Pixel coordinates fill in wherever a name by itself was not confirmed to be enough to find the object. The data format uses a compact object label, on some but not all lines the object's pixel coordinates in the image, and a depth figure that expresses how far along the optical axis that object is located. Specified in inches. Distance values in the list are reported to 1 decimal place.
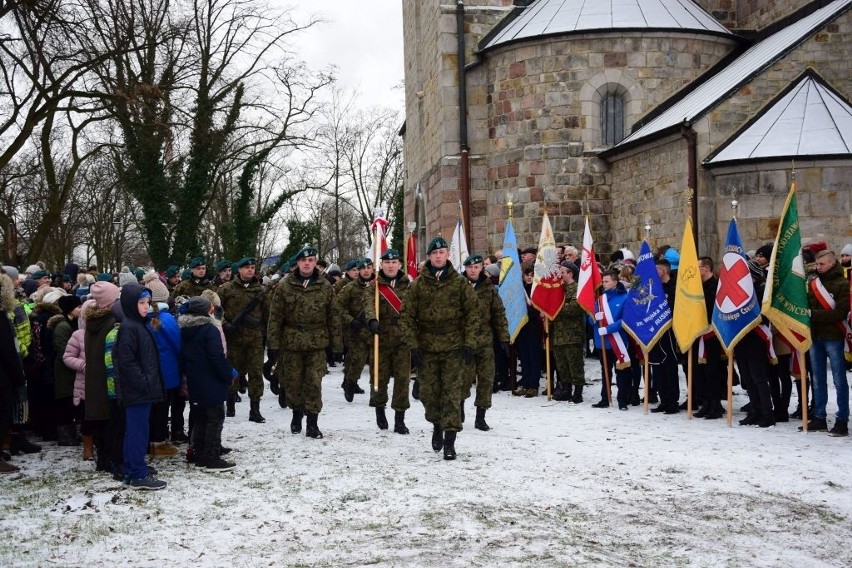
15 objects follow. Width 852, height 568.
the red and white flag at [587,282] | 453.1
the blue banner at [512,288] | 470.3
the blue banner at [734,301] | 370.0
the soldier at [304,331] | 358.6
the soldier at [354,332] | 466.3
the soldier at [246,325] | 404.8
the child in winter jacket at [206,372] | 302.7
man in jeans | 345.7
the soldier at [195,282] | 444.1
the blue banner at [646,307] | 411.5
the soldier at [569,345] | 454.0
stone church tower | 625.6
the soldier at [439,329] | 321.4
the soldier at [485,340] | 373.7
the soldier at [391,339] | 372.5
